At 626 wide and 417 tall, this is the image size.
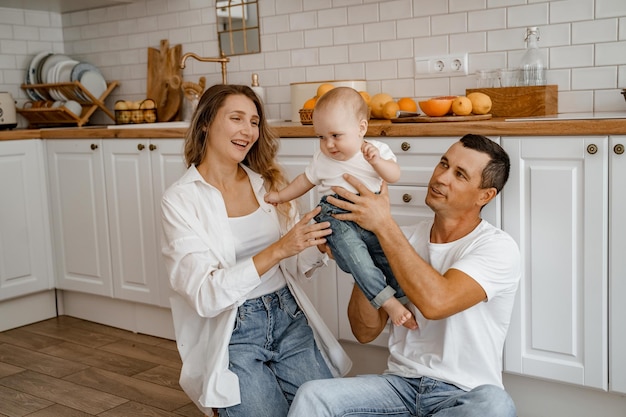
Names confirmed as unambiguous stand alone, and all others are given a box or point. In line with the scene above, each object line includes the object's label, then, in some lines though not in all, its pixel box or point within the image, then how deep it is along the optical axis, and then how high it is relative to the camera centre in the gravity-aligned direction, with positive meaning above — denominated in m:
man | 1.90 -0.48
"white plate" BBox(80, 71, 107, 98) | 4.33 +0.26
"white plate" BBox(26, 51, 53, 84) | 4.39 +0.35
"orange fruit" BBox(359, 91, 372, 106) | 3.03 +0.08
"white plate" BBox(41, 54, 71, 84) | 4.38 +0.38
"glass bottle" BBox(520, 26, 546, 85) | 2.85 +0.18
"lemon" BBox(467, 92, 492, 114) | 2.68 +0.03
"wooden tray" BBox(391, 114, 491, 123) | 2.54 -0.02
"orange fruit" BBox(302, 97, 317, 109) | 3.04 +0.06
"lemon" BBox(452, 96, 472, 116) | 2.63 +0.02
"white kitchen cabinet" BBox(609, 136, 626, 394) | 2.17 -0.46
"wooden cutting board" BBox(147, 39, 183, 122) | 4.11 +0.25
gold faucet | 3.48 +0.30
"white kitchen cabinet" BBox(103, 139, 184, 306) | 3.44 -0.39
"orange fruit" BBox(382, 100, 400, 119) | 2.87 +0.03
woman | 2.12 -0.43
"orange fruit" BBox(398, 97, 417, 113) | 2.92 +0.04
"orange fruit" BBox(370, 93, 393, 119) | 2.95 +0.05
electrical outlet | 3.12 +0.20
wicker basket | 2.94 +0.01
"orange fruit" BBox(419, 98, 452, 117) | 2.64 +0.03
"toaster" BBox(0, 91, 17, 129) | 4.03 +0.11
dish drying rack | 4.18 +0.12
